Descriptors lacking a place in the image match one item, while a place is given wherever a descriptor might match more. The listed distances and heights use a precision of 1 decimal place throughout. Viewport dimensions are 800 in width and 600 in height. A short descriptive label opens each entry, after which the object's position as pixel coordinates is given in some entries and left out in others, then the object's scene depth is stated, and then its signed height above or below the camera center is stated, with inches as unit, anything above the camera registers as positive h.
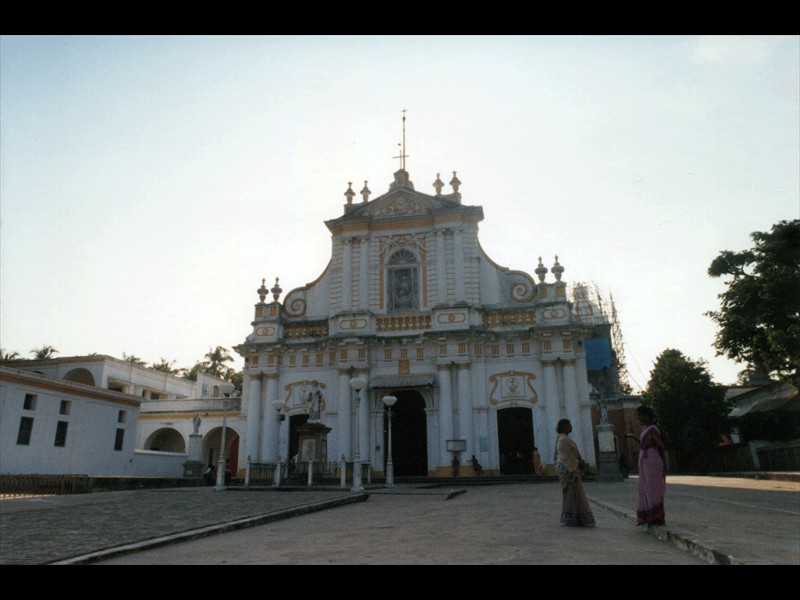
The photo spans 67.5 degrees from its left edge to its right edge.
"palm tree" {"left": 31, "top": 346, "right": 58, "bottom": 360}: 1881.2 +363.6
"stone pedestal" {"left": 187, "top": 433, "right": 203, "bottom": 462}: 1080.8 +39.8
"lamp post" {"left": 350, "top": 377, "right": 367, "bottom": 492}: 646.5 +1.8
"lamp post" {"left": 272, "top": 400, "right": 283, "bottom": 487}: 758.5 -9.1
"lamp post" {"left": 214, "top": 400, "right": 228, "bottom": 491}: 726.6 -7.8
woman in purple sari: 285.9 -5.4
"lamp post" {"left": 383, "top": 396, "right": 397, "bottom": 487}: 776.9 +3.0
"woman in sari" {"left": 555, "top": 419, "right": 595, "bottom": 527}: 316.8 -9.2
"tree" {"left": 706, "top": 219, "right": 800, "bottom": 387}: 863.1 +233.2
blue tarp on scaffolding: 1886.1 +339.5
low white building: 979.9 +94.7
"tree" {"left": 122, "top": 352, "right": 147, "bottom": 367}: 2258.9 +407.0
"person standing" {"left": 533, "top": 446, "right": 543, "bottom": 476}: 944.3 +4.0
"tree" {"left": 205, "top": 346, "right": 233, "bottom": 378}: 2304.4 +406.8
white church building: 1011.3 +200.2
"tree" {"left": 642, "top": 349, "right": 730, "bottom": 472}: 1461.6 +129.5
